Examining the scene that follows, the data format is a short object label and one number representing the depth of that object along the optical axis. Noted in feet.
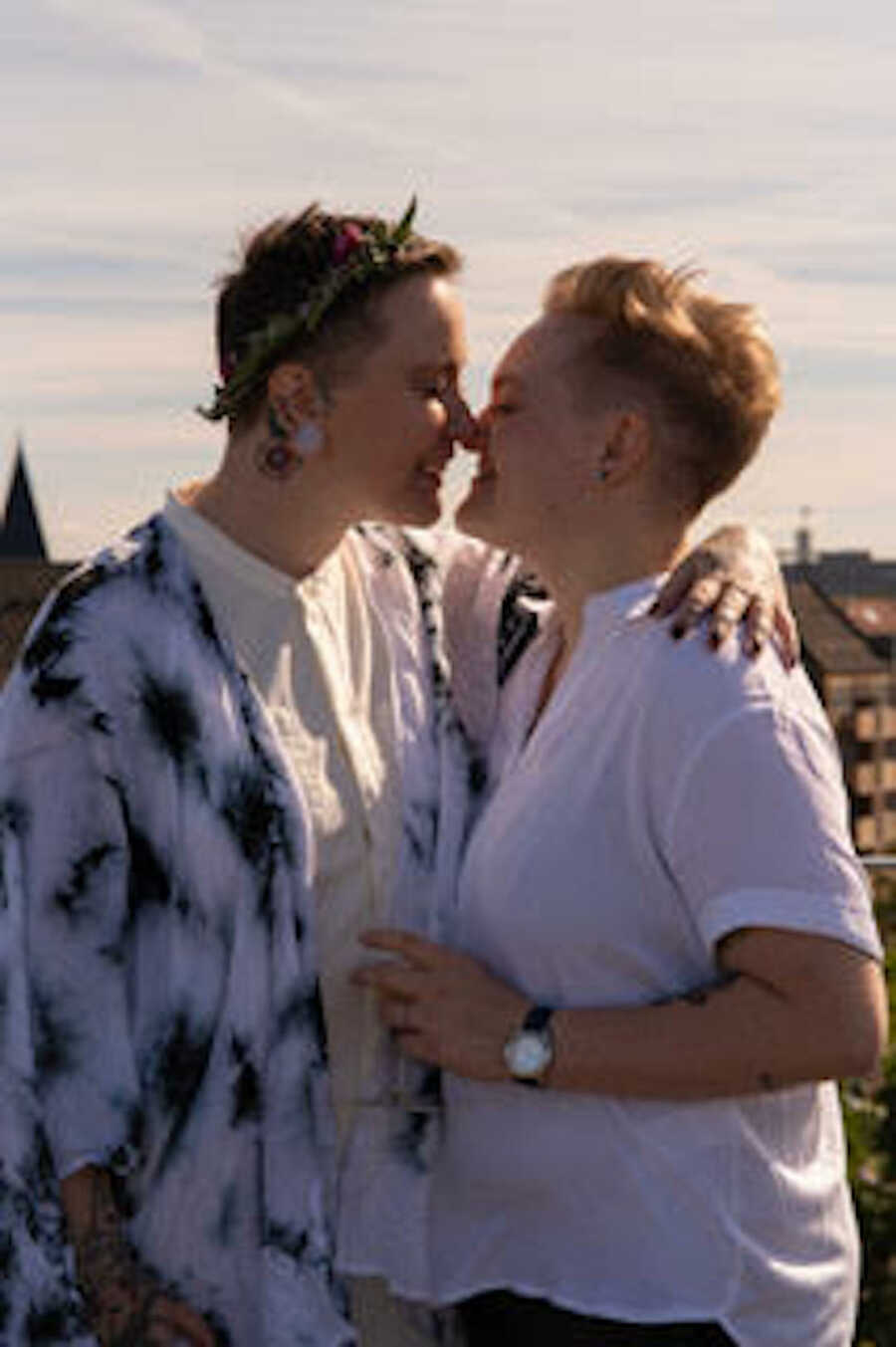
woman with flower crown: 11.67
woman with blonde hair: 11.18
